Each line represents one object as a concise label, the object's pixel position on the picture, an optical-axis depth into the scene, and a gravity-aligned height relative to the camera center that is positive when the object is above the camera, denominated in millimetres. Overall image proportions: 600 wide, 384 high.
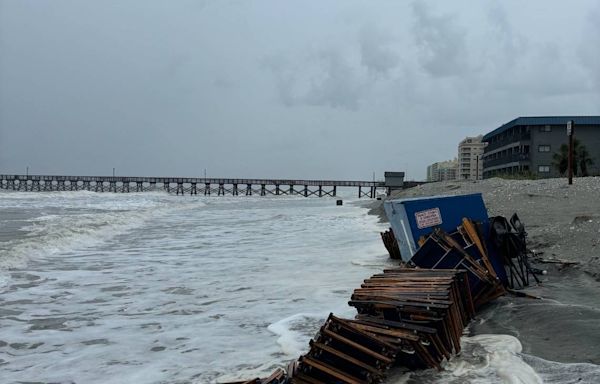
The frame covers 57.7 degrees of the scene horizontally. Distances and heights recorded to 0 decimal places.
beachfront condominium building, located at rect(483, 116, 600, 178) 66750 +5893
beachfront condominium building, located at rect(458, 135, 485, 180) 146875 +8582
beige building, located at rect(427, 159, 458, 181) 184750 +4878
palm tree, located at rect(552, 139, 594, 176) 58509 +3093
